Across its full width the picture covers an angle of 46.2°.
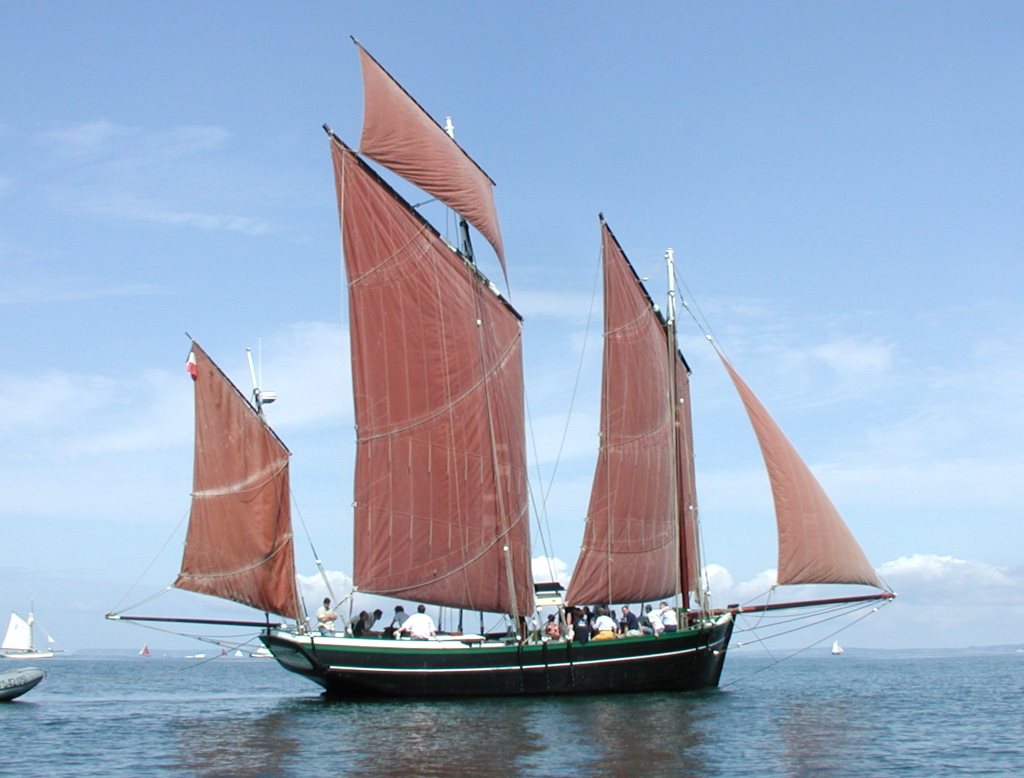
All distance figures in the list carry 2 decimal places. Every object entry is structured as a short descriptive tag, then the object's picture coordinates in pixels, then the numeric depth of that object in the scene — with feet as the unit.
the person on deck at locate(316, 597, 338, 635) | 154.20
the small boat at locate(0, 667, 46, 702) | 177.88
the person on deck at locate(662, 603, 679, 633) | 153.99
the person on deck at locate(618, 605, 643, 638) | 154.81
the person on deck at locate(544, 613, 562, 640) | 152.25
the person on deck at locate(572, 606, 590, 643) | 148.56
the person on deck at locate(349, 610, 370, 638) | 152.56
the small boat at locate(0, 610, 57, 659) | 508.94
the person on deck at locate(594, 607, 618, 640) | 150.92
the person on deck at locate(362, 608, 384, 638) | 153.38
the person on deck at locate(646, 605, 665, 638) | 150.51
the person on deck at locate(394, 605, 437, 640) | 148.05
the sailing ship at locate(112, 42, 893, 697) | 147.33
